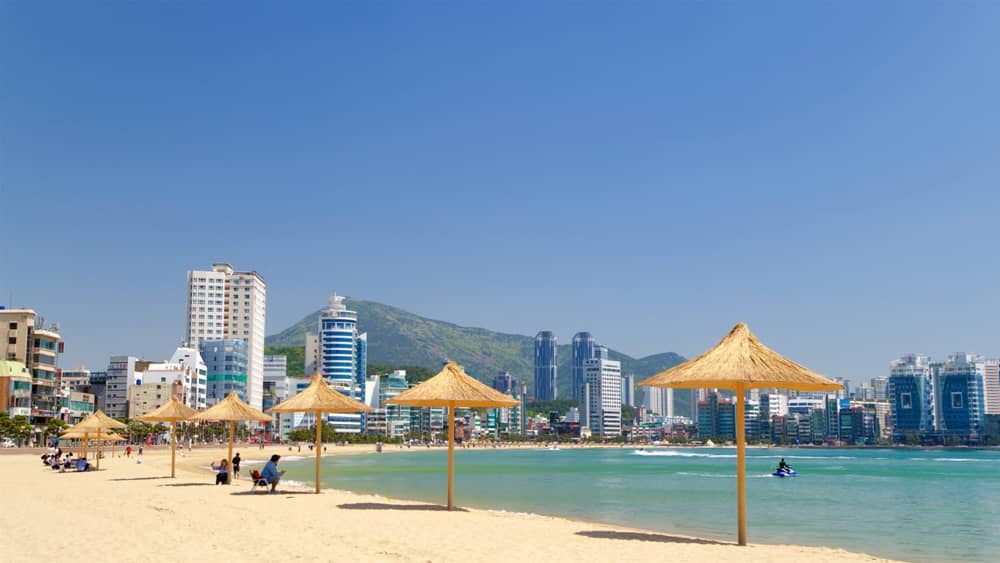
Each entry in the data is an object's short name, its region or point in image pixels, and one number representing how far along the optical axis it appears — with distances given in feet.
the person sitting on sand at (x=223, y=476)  75.92
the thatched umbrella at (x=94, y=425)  99.91
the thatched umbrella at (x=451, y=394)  50.80
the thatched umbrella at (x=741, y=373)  37.97
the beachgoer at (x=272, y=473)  64.18
